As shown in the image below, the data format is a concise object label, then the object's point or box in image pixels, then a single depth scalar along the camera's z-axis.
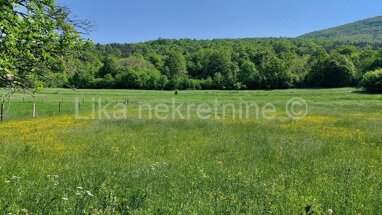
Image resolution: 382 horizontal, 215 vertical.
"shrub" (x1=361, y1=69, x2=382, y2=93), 94.56
